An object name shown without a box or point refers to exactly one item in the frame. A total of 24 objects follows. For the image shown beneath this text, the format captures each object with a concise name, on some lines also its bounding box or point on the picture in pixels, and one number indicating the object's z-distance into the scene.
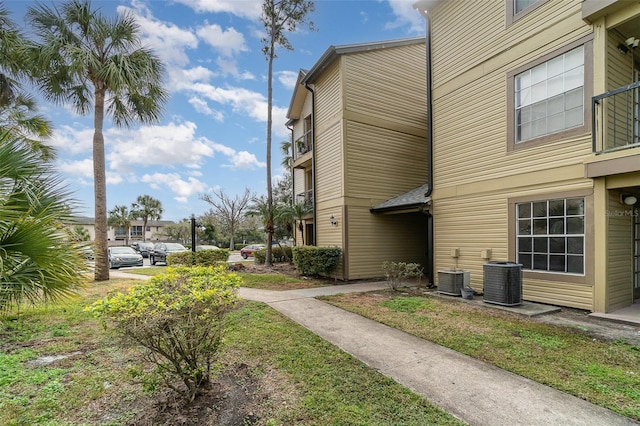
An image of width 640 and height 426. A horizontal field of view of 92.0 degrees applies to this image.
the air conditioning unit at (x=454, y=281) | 8.27
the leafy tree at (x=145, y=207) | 52.44
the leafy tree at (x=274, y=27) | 15.18
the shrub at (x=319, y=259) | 11.33
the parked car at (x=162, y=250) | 20.96
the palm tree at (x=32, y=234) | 4.54
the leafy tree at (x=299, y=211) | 13.91
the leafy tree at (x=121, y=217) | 49.97
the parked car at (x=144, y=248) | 30.91
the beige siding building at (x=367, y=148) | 11.50
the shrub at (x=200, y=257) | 13.31
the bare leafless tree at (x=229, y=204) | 32.91
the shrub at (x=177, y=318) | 2.62
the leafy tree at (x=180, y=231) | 47.06
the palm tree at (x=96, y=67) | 9.98
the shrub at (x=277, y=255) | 17.72
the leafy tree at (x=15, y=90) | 9.07
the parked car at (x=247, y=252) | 27.72
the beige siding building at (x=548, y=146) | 6.13
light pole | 12.51
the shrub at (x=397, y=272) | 9.11
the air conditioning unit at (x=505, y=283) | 6.89
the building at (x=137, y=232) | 56.23
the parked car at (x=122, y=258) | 17.75
